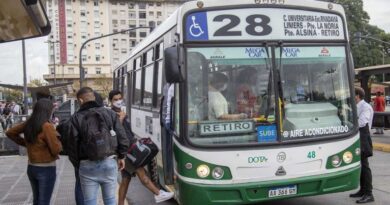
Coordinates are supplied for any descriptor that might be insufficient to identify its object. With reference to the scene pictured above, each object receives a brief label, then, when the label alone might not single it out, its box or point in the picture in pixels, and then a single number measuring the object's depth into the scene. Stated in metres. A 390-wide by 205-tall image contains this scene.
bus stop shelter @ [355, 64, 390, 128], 16.44
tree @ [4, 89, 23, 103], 105.22
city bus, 6.04
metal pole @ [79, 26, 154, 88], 29.57
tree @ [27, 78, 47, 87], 102.10
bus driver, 6.13
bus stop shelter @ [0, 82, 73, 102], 24.48
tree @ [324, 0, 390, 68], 65.25
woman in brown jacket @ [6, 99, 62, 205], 5.55
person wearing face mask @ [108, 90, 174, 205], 6.86
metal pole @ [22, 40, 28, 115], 24.94
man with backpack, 5.00
